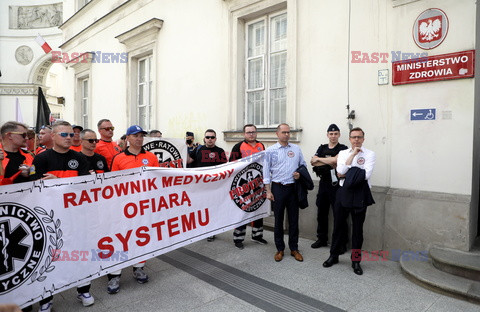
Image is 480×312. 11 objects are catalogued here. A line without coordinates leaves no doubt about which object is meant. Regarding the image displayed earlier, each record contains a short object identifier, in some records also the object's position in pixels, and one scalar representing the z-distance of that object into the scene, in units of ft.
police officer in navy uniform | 15.75
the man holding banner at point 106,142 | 17.13
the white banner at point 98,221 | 9.49
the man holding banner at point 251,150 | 17.61
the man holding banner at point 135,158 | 13.01
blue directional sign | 13.91
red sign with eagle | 13.58
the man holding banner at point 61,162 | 10.74
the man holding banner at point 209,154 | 18.43
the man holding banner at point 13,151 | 11.19
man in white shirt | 13.37
